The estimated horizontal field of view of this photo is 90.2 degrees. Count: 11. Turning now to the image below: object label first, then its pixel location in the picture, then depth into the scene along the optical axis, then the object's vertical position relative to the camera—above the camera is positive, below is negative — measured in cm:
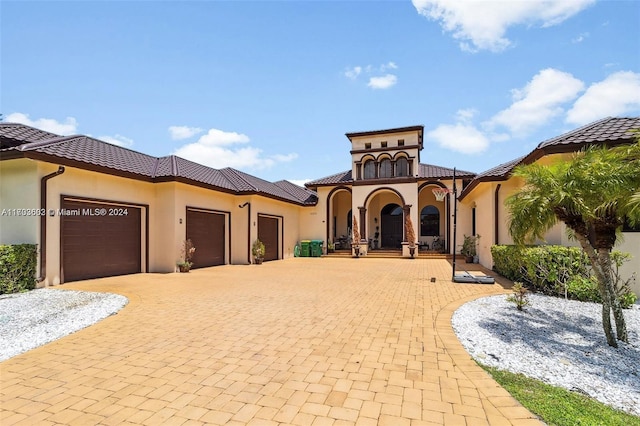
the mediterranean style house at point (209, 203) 923 +84
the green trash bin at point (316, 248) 2184 -180
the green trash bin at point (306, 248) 2197 -181
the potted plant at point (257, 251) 1655 -152
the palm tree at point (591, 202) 466 +30
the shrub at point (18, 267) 812 -115
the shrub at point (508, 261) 960 -132
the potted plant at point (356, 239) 2074 -115
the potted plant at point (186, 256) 1292 -139
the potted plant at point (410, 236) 1967 -92
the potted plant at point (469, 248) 1711 -147
